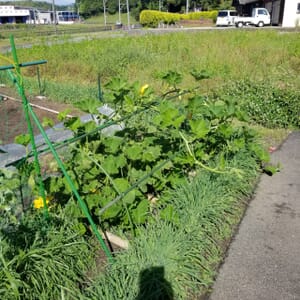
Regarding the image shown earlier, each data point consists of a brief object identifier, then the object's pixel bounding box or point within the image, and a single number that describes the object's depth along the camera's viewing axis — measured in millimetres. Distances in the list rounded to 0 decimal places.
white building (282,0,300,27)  29011
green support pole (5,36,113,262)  2324
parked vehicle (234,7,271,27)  32969
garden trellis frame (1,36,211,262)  2342
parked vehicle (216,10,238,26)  36034
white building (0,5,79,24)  89375
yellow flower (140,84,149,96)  3697
